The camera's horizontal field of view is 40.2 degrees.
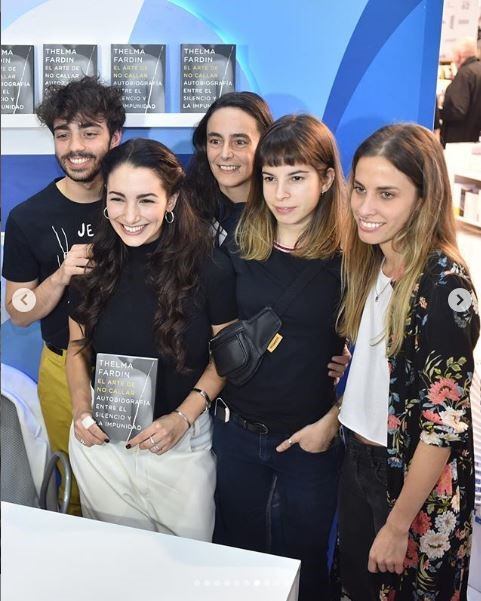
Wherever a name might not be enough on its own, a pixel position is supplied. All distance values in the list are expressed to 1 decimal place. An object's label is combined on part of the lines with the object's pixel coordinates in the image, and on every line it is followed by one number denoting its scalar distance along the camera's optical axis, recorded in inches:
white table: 49.3
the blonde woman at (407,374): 58.0
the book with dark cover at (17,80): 88.1
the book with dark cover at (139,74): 88.6
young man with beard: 83.4
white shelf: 90.8
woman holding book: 71.8
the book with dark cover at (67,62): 88.2
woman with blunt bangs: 70.9
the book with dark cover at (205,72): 88.4
